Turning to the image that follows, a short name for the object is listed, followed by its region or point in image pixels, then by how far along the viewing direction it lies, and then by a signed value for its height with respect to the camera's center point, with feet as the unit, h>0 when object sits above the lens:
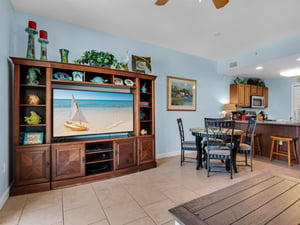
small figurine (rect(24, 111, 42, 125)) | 7.72 -0.35
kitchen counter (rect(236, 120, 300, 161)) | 11.78 -1.53
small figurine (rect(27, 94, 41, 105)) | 7.86 +0.61
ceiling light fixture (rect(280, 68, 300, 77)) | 16.11 +4.36
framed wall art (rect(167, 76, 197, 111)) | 13.76 +1.67
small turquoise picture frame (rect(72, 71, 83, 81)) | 8.55 +1.97
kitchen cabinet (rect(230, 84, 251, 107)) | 17.45 +2.02
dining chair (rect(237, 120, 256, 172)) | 10.08 -2.35
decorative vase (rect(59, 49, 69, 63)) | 8.33 +2.97
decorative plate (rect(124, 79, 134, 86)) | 10.18 +1.94
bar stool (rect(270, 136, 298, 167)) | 11.11 -2.55
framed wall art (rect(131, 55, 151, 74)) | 11.17 +3.48
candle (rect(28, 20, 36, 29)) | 7.76 +4.33
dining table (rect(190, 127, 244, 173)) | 9.59 -1.86
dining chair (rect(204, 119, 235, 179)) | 8.79 -1.89
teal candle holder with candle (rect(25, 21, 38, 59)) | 7.69 +3.63
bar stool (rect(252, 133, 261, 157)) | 13.78 -2.63
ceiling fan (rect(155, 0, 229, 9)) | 5.39 +3.84
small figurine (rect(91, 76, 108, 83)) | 9.24 +1.91
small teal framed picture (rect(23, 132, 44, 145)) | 7.59 -1.32
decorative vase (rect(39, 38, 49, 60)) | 7.94 +3.28
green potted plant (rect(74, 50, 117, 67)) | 8.99 +3.08
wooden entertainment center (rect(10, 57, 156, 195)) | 7.35 -1.81
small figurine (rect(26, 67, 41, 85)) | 7.82 +1.76
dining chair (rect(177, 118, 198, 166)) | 10.86 -2.37
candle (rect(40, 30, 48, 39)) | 8.05 +3.98
